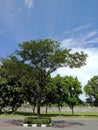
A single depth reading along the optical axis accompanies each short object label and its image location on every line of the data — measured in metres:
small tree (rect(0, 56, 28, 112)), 16.30
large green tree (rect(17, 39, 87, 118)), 9.62
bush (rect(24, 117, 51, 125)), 9.20
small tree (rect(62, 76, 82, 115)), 17.59
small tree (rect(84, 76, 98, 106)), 20.89
